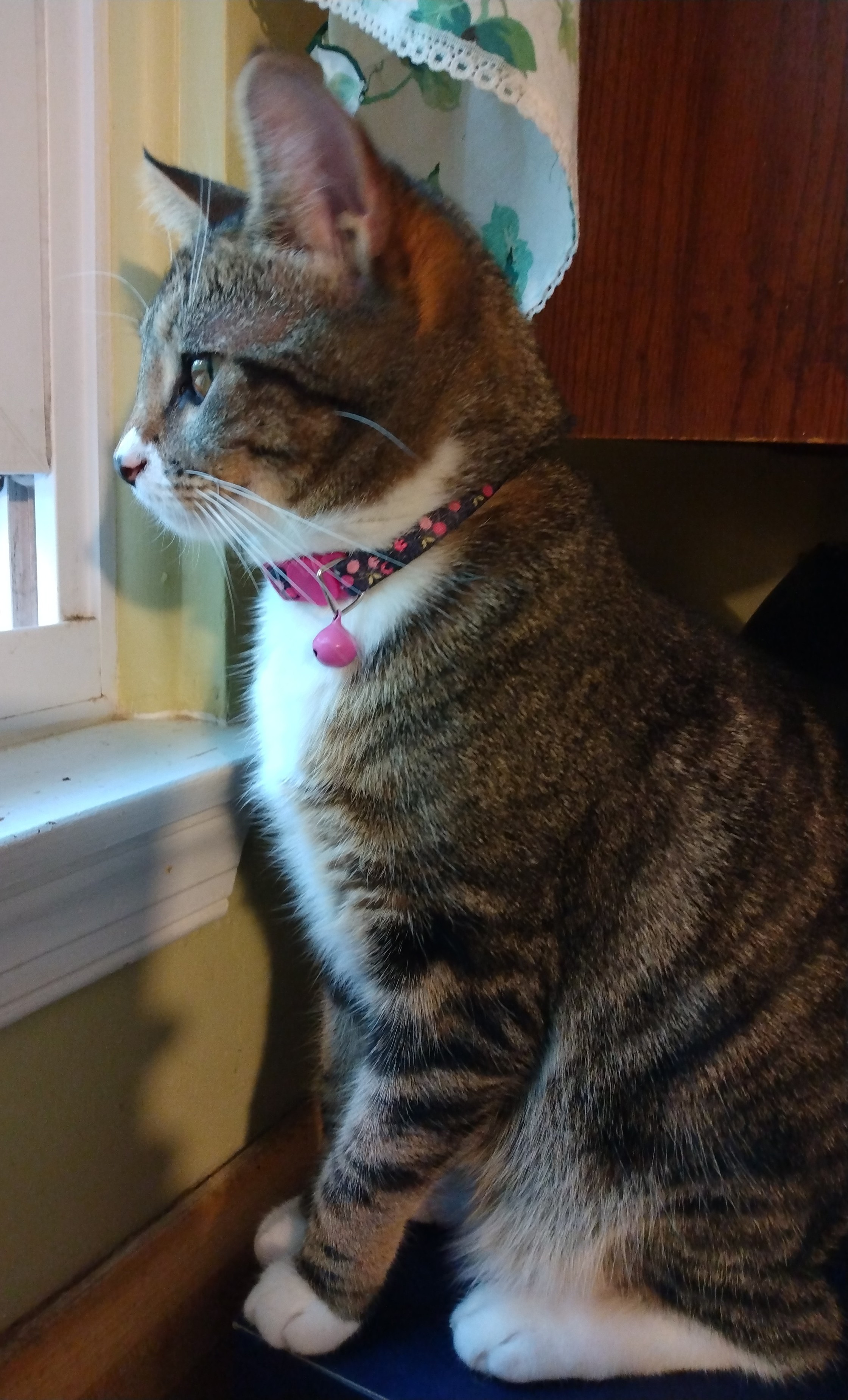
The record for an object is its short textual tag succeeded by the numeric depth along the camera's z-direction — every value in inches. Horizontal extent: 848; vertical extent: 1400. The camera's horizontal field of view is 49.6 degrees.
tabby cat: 24.5
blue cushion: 26.4
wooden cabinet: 28.3
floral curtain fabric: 23.0
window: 28.1
